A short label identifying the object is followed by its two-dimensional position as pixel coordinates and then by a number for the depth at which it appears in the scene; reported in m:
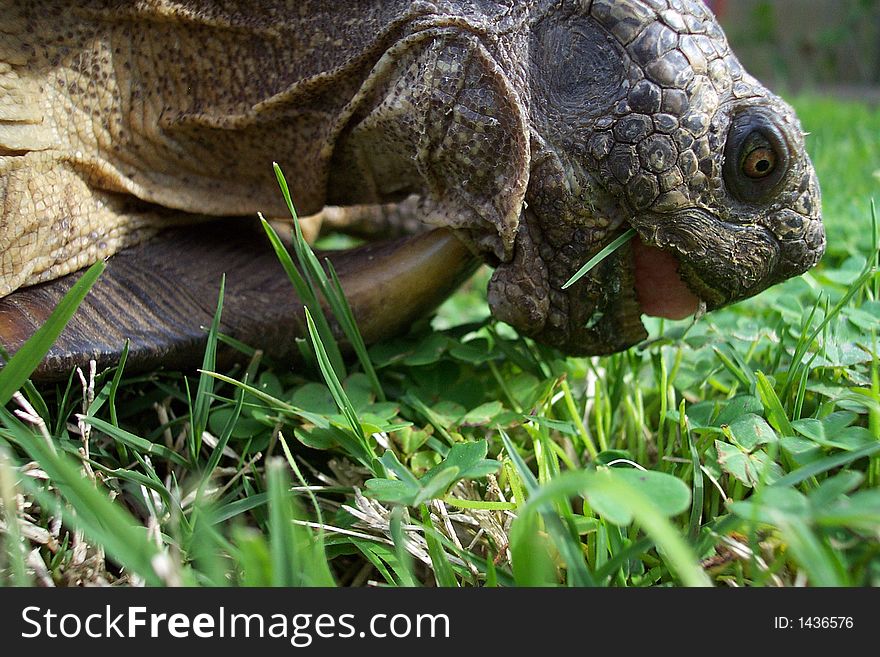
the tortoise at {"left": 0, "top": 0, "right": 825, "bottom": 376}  0.12
